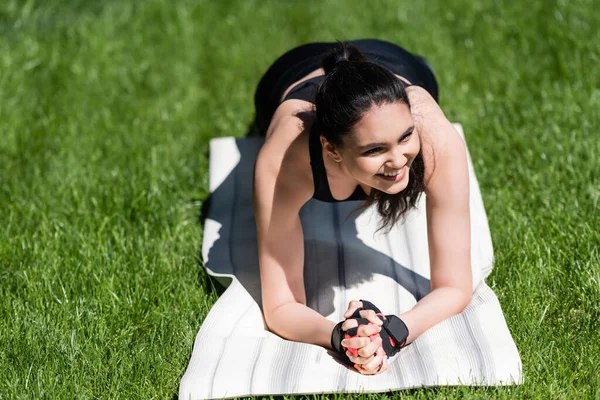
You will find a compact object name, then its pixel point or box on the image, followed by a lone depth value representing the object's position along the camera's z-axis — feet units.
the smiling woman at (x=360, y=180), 18.56
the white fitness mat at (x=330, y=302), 19.61
